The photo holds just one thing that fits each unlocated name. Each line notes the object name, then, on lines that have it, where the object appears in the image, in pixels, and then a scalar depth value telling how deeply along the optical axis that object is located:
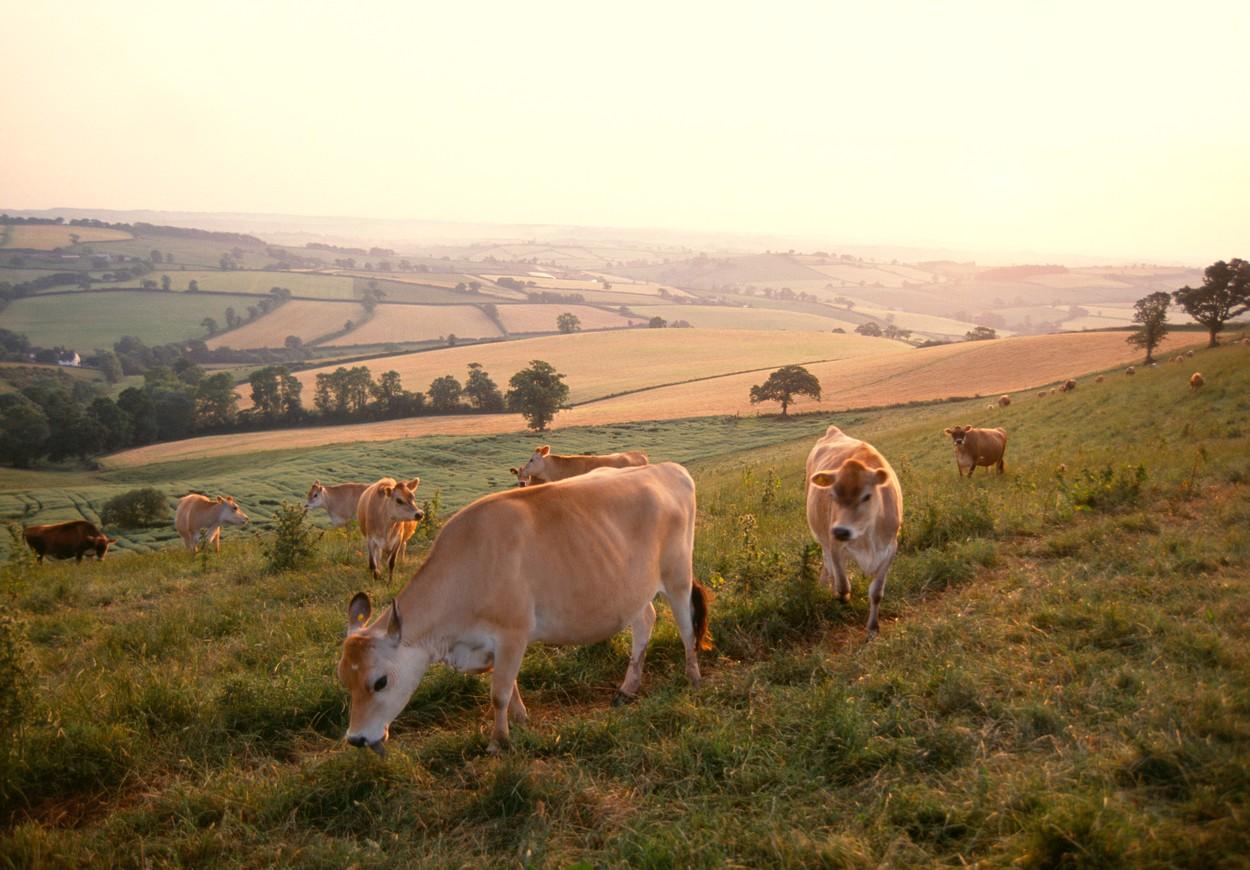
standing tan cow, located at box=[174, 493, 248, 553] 23.75
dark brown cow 20.97
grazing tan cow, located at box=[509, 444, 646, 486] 17.75
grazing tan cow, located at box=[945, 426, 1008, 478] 21.23
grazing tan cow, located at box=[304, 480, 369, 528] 21.92
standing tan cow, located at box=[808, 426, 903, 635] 8.30
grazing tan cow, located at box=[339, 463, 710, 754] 5.86
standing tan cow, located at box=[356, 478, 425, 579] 14.45
